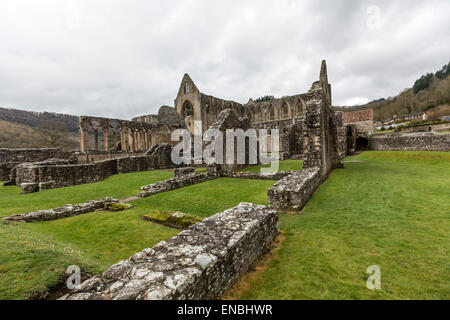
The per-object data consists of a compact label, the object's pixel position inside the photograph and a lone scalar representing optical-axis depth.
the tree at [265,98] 95.70
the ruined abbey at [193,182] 2.51
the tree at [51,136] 38.50
